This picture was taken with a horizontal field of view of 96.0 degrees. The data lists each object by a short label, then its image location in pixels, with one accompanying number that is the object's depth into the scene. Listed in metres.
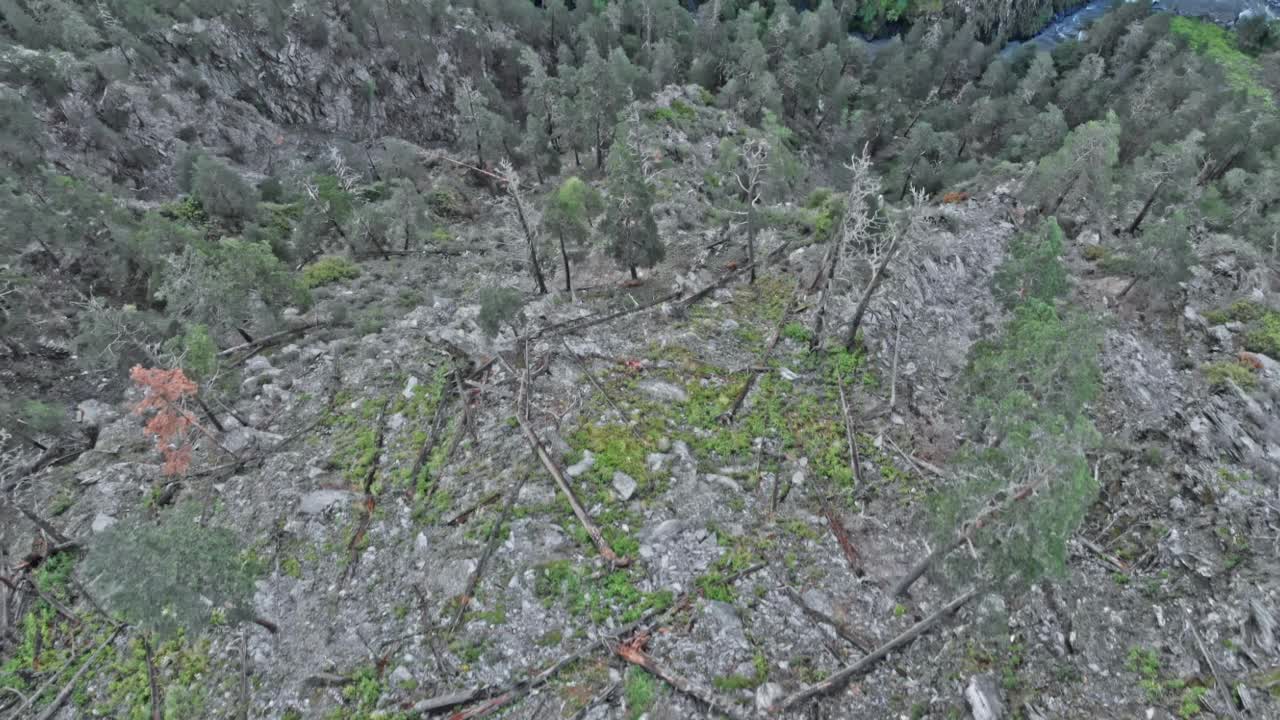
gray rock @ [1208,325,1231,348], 30.98
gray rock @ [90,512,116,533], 21.72
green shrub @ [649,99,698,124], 55.19
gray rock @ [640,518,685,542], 19.59
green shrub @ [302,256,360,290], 36.72
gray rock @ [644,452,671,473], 21.94
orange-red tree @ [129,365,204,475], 20.72
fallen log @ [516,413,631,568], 18.96
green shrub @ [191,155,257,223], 42.00
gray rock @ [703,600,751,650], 16.93
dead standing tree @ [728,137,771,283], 29.84
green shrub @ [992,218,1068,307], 24.06
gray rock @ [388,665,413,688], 16.45
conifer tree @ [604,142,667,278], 30.62
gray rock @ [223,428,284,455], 24.67
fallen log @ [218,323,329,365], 30.06
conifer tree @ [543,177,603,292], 31.94
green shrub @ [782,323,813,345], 29.09
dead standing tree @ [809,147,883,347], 24.73
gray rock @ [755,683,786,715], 15.54
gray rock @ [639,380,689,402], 25.39
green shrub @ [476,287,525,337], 27.00
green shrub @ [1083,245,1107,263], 38.96
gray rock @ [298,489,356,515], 21.47
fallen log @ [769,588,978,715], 15.65
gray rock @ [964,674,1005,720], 15.59
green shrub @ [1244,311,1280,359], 29.95
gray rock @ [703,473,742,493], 21.55
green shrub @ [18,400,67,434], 25.08
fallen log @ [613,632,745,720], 15.45
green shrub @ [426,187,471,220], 49.56
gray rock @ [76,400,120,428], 27.44
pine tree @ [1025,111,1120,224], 35.81
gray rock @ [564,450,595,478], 21.66
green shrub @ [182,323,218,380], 22.59
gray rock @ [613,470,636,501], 20.84
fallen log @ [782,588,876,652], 17.06
